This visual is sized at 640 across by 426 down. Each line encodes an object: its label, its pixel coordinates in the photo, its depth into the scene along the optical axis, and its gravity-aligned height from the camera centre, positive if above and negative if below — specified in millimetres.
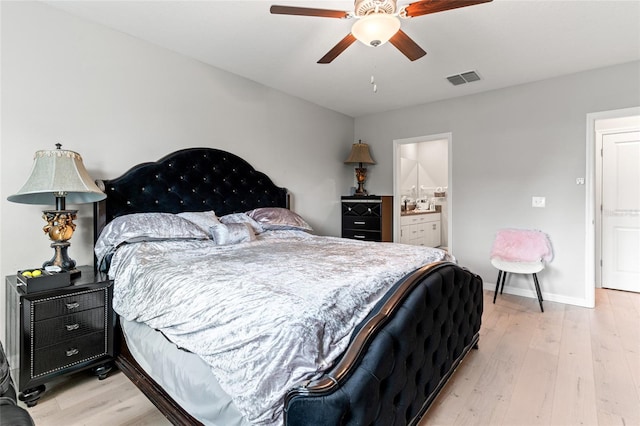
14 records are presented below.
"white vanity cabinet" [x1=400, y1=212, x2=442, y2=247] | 5504 -293
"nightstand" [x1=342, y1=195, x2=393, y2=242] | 4672 -57
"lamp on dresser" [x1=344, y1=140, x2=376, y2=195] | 4922 +889
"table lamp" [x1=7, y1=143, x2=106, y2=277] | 1972 +145
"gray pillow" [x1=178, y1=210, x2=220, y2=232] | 2783 -52
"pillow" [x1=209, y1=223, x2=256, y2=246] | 2623 -173
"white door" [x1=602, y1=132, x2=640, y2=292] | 3898 +35
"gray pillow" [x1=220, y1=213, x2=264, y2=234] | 3170 -69
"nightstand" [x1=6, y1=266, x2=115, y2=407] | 1803 -716
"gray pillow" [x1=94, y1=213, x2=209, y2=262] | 2320 -132
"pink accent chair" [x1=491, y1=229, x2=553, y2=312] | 3469 -431
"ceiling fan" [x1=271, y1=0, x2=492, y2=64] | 1778 +1150
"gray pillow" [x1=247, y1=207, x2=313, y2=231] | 3285 -60
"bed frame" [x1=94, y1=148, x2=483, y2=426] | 1082 -556
